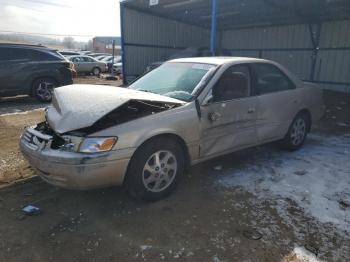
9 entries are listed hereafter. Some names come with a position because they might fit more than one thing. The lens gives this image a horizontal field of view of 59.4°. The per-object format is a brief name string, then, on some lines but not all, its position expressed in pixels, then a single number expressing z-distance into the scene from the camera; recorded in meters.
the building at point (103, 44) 51.83
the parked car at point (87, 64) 21.09
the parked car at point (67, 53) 22.56
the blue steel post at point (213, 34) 10.00
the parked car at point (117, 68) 22.25
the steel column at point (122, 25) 13.07
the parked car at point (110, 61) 23.73
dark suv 8.82
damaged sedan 2.97
